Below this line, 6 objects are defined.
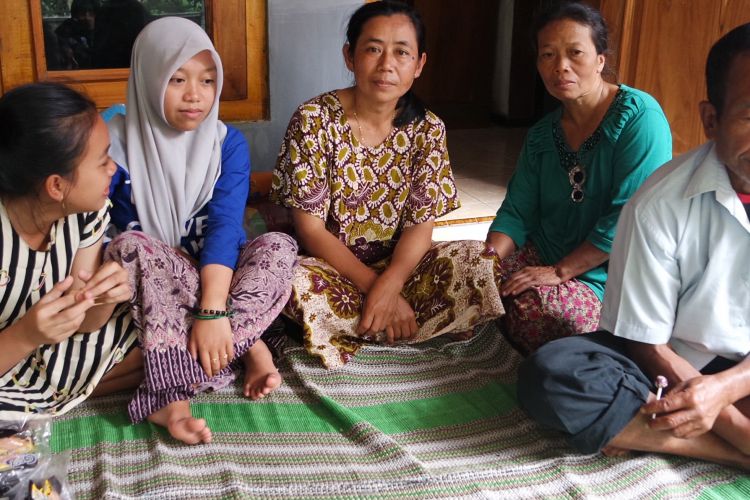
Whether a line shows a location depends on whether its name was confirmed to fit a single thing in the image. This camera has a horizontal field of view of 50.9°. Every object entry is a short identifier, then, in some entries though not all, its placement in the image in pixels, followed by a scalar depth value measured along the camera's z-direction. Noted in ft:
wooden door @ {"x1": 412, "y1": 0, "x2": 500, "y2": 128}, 17.74
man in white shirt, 5.27
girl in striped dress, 4.98
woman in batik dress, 6.88
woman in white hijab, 5.76
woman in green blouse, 6.73
